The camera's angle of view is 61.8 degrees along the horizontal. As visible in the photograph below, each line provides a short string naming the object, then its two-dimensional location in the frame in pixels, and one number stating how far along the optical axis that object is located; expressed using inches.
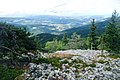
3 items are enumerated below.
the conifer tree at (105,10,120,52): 836.4
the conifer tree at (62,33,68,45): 1541.6
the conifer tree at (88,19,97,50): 1031.8
